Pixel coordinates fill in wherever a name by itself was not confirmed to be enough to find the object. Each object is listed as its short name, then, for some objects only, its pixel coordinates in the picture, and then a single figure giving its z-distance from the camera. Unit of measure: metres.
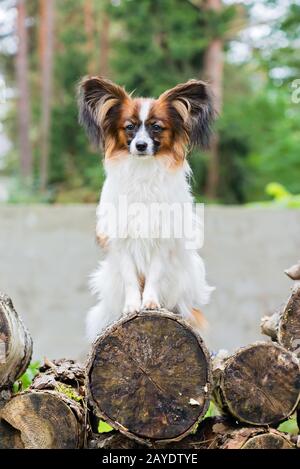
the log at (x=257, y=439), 3.13
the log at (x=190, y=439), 3.27
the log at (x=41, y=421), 3.14
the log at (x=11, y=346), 3.20
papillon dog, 3.76
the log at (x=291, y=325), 3.54
